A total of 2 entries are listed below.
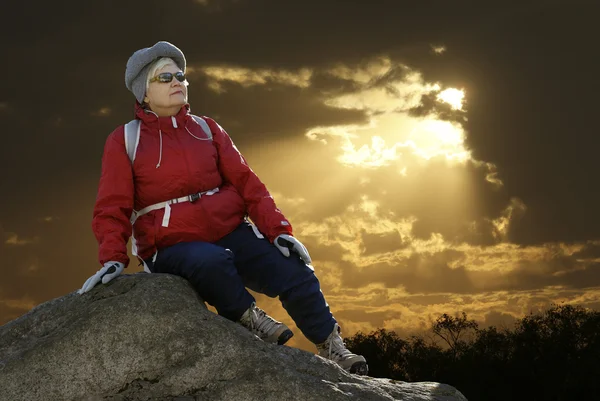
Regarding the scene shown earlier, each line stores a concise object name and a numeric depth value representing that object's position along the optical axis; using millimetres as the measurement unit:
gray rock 5555
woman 6590
